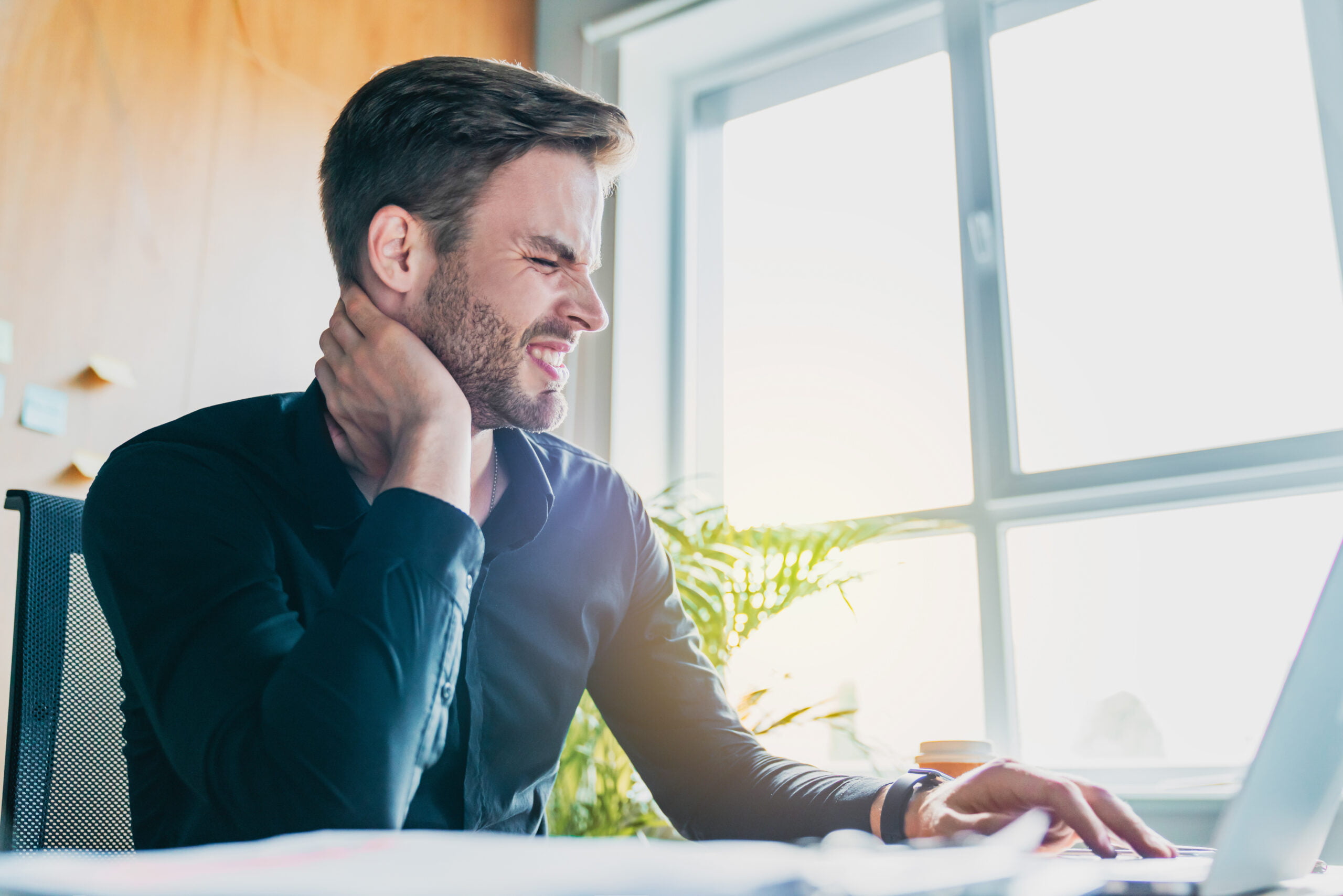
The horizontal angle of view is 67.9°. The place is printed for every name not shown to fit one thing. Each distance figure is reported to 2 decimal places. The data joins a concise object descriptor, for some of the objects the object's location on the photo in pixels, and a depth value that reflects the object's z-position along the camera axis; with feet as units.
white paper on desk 0.85
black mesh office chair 2.79
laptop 1.36
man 2.34
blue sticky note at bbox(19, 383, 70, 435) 5.26
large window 6.44
